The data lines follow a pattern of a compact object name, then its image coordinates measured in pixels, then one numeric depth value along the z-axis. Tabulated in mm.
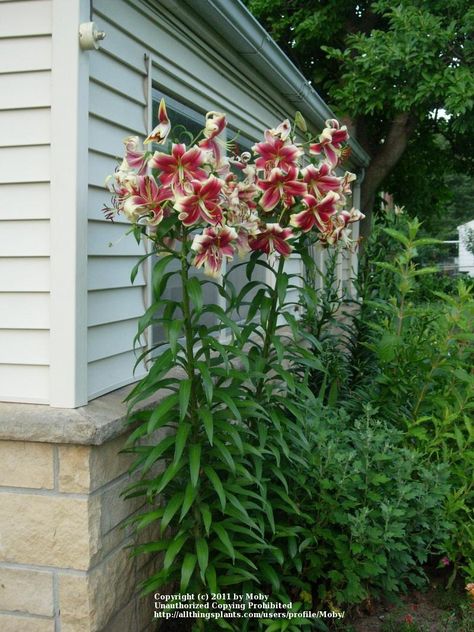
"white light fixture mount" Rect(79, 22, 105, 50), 2711
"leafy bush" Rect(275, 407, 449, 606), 3078
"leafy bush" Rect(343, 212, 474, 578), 3598
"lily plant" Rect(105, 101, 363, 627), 2459
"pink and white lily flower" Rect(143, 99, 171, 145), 2438
